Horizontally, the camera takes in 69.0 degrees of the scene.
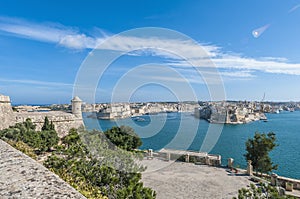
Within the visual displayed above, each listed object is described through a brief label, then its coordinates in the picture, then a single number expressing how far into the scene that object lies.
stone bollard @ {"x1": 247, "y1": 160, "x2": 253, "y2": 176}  12.12
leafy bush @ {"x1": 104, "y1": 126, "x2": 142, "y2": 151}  15.20
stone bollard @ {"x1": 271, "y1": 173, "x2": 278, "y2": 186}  11.11
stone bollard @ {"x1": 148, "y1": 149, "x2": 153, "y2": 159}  15.90
